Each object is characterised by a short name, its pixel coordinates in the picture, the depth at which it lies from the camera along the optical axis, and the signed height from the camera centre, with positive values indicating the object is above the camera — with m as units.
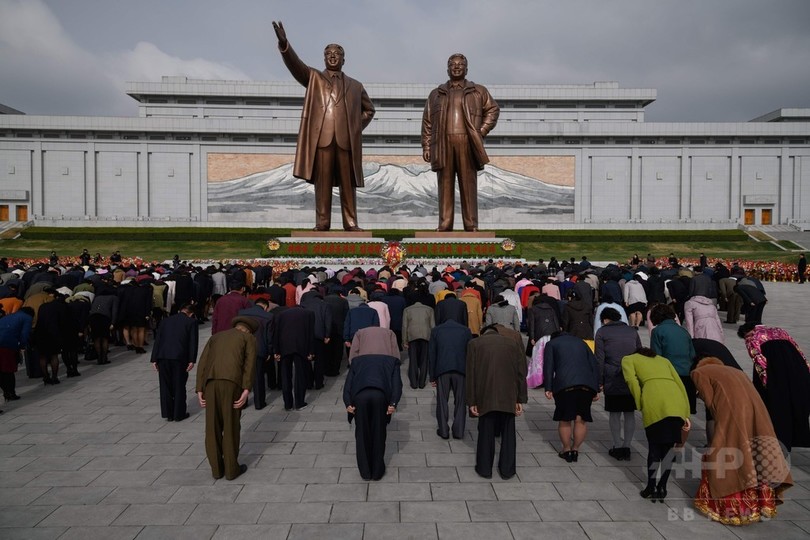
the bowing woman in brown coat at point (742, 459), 3.73 -1.47
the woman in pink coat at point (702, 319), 6.29 -0.86
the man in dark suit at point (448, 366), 5.42 -1.22
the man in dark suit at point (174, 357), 6.11 -1.30
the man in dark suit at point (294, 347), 6.43 -1.23
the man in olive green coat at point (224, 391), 4.53 -1.26
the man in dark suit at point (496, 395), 4.57 -1.28
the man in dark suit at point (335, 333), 8.03 -1.34
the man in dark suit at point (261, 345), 6.61 -1.26
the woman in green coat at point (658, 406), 4.08 -1.21
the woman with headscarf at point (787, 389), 4.25 -1.12
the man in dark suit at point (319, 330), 7.37 -1.18
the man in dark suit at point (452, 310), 7.38 -0.89
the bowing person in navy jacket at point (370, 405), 4.45 -1.33
